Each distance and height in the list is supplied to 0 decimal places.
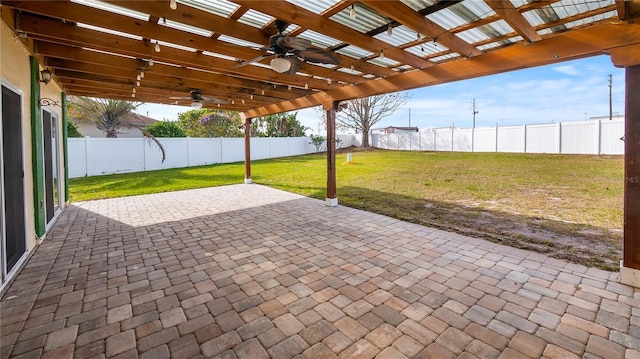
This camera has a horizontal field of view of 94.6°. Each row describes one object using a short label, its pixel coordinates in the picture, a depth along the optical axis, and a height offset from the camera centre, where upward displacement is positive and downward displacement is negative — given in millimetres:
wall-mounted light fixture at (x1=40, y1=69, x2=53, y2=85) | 4122 +1330
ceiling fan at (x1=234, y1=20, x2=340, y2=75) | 3020 +1280
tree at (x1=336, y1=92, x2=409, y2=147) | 21250 +4222
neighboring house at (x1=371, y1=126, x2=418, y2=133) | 32356 +4951
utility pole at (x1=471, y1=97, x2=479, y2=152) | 31545 +6345
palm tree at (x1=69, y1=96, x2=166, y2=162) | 13633 +2806
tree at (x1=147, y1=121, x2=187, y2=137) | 15148 +2125
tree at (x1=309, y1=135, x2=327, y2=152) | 20300 +2002
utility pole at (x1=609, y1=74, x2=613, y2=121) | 20238 +4398
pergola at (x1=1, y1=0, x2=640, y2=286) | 2645 +1487
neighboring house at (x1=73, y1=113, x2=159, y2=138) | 16203 +2555
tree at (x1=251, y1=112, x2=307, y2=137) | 20516 +3087
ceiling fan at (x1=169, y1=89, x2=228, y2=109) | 5984 +1476
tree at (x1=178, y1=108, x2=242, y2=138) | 17984 +2869
